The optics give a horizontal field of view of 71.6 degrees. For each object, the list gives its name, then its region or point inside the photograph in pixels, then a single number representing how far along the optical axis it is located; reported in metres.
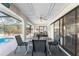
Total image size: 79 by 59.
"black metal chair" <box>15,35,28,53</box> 2.70
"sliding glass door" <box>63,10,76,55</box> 2.23
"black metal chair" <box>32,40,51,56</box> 2.12
